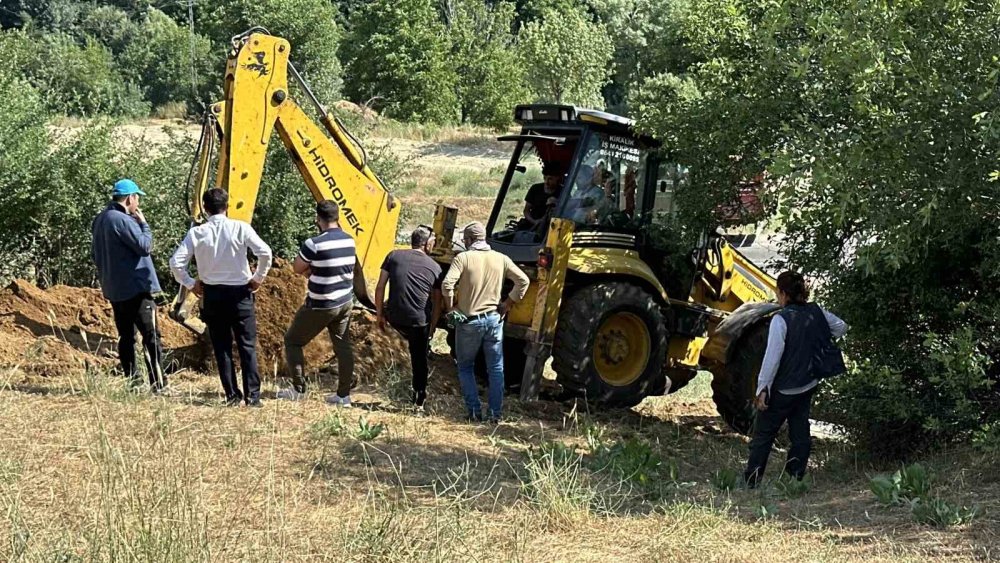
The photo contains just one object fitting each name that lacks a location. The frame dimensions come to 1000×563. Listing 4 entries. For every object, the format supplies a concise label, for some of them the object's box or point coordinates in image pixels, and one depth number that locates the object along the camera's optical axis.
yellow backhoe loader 10.26
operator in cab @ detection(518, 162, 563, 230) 11.05
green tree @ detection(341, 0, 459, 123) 56.84
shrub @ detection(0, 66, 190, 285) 13.83
